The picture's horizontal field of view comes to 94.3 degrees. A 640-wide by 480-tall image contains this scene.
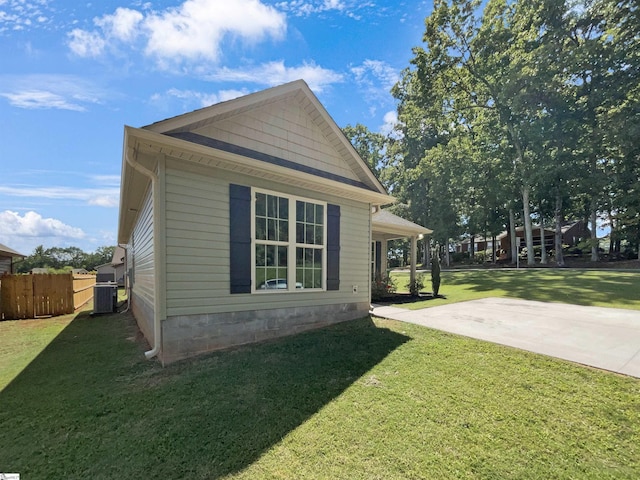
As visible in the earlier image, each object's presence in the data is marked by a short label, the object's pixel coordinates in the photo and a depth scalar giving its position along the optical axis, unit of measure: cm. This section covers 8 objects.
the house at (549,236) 3478
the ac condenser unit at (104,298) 1045
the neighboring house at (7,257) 1718
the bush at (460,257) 3425
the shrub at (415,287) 1153
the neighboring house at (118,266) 2778
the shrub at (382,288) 1059
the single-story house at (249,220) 449
